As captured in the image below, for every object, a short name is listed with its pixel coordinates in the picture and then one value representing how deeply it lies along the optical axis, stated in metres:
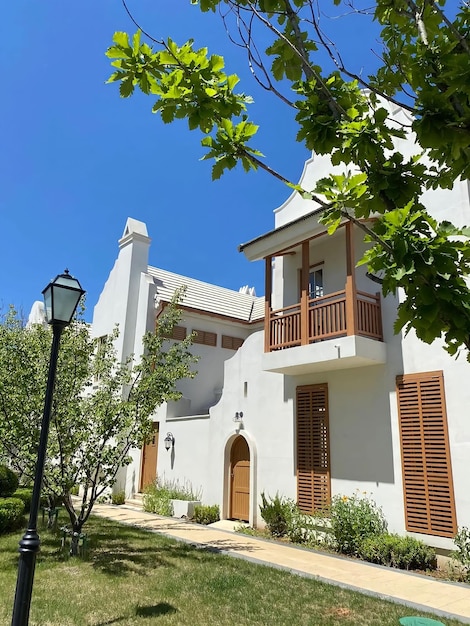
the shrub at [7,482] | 14.05
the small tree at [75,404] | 8.70
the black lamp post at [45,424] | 4.42
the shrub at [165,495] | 14.29
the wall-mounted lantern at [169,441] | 15.64
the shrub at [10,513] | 10.73
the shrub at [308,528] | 10.04
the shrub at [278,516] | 10.84
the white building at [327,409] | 8.77
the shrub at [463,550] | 7.69
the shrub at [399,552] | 8.28
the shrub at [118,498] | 16.70
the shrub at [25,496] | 13.87
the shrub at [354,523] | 9.16
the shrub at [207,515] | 12.97
